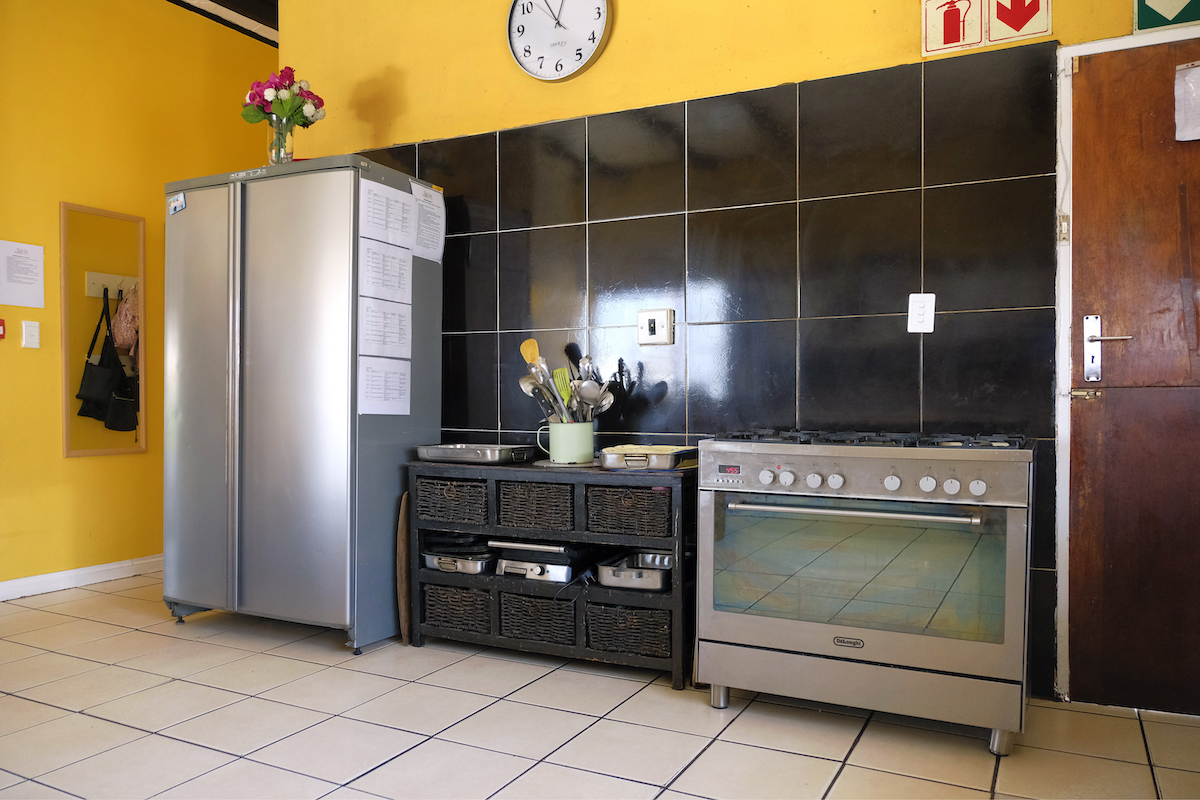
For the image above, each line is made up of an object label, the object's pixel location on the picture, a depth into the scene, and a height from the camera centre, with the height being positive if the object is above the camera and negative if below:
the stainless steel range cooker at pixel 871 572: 2.04 -0.47
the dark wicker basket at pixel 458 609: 2.88 -0.75
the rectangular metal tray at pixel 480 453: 2.93 -0.19
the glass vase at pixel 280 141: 3.24 +1.06
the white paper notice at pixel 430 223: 3.22 +0.73
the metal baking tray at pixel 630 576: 2.60 -0.57
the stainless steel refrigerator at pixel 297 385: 2.90 +0.07
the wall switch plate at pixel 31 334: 3.74 +0.32
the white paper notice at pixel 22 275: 3.65 +0.59
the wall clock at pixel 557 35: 3.19 +1.49
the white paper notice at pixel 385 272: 2.92 +0.49
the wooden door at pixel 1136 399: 2.35 +0.00
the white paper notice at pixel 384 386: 2.93 +0.06
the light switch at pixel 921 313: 2.61 +0.28
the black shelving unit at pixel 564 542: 2.58 -0.54
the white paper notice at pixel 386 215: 2.92 +0.70
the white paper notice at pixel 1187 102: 2.32 +0.86
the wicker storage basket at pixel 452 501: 2.91 -0.37
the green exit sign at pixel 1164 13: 2.35 +1.14
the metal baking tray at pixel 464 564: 2.90 -0.59
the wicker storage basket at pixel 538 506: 2.75 -0.36
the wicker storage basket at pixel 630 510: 2.58 -0.36
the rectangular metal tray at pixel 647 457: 2.62 -0.18
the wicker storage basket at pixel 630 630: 2.58 -0.75
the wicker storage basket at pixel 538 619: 2.72 -0.75
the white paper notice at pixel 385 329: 2.93 +0.27
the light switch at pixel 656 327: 3.00 +0.28
